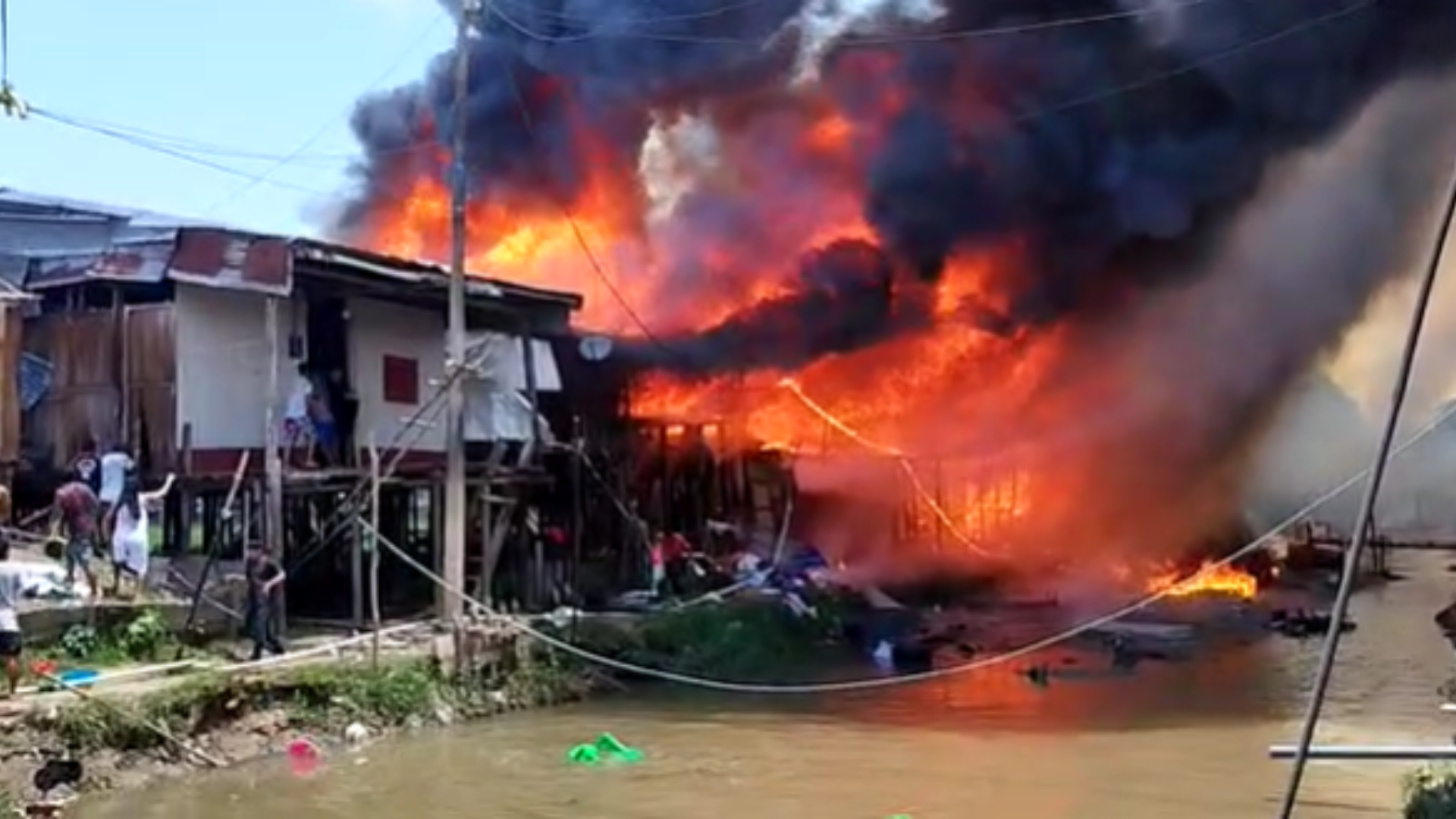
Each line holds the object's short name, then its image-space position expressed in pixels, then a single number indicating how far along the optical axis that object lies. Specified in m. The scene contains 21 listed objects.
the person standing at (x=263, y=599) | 20.23
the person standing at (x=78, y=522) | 19.67
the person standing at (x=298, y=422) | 23.19
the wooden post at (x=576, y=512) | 28.28
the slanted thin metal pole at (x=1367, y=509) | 6.79
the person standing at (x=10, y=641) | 16.16
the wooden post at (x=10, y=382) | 20.86
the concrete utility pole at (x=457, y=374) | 22.97
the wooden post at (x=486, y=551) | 25.23
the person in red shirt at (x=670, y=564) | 29.62
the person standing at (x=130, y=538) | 20.44
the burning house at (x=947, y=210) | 28.12
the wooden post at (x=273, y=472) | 21.33
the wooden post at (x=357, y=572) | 22.56
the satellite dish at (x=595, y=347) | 31.61
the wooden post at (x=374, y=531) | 21.64
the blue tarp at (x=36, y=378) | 23.02
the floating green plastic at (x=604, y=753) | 19.58
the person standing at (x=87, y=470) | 21.70
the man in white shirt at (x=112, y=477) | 21.19
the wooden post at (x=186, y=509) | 22.30
